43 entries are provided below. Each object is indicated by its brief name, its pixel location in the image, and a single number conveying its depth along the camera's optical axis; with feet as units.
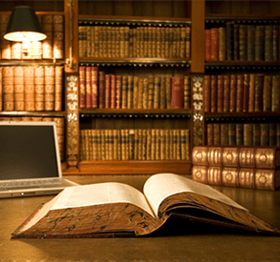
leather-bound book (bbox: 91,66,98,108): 9.07
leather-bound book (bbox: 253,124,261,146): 9.04
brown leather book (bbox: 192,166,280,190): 4.25
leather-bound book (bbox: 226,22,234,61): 9.28
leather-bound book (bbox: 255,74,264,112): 9.17
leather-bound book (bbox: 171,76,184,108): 9.27
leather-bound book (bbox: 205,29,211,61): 9.33
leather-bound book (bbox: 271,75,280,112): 9.18
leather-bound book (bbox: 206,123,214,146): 9.20
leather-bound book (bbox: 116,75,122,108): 9.16
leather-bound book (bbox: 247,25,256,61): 9.28
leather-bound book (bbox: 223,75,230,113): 9.20
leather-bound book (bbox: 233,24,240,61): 9.29
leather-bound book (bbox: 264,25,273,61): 9.27
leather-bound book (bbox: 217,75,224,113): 9.21
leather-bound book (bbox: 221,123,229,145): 9.11
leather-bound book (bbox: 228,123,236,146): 9.08
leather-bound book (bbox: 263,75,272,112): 9.18
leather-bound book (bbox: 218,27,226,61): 9.30
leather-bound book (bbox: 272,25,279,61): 9.27
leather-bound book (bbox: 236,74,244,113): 9.19
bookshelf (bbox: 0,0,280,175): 9.00
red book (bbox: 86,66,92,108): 9.07
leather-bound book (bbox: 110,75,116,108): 9.15
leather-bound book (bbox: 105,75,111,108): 9.15
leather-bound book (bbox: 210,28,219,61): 9.33
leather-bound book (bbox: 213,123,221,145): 9.17
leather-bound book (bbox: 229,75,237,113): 9.20
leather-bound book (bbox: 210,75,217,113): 9.22
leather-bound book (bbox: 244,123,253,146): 9.02
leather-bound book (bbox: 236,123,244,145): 9.05
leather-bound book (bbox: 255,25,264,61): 9.27
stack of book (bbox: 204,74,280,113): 9.18
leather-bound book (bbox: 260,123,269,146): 9.04
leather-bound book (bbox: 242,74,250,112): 9.20
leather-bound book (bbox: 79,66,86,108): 9.05
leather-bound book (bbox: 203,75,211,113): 9.22
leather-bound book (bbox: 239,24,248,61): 9.29
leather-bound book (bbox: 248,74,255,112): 9.18
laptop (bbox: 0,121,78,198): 3.94
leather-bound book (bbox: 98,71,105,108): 9.13
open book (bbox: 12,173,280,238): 2.16
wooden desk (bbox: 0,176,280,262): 1.81
